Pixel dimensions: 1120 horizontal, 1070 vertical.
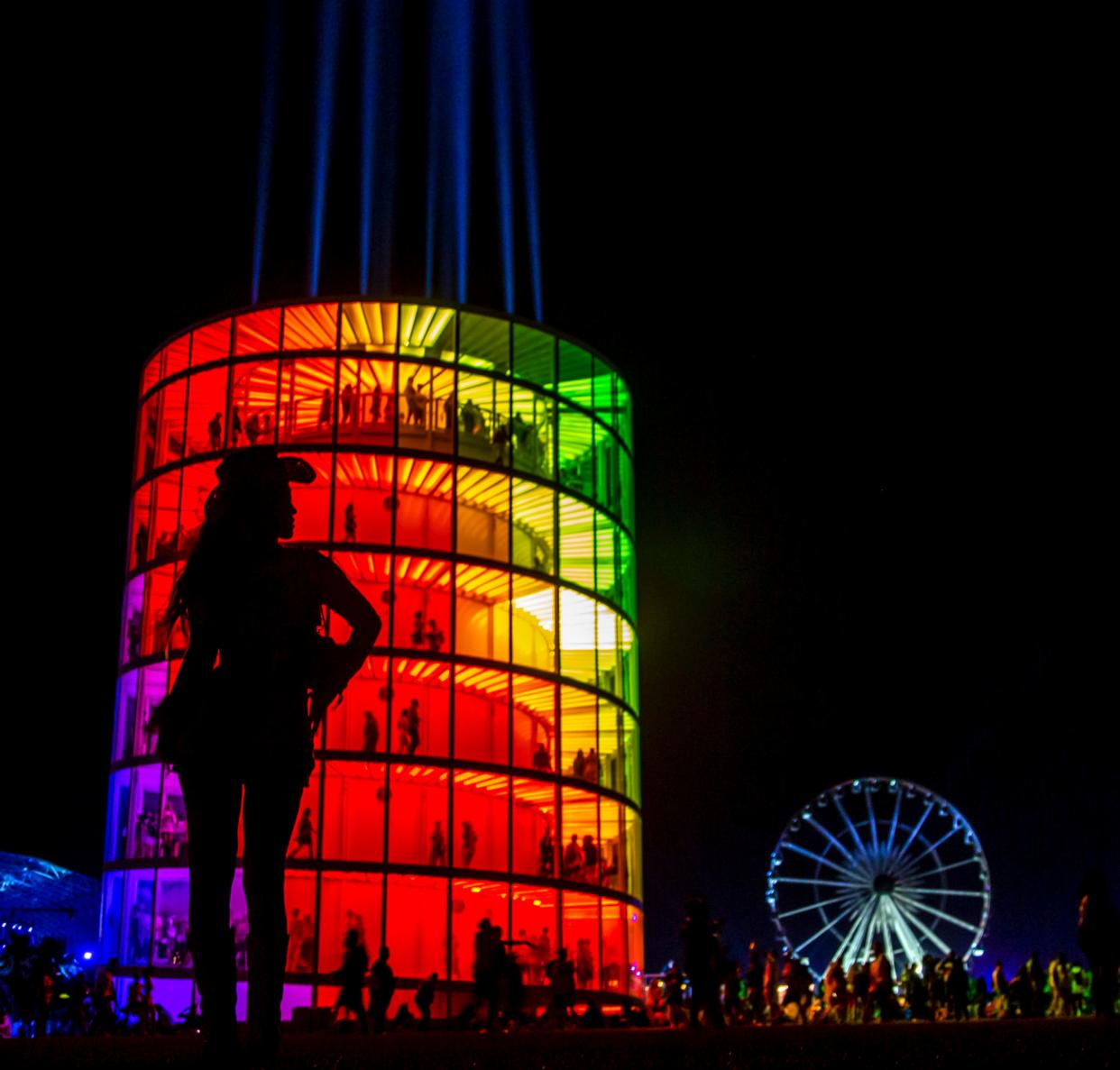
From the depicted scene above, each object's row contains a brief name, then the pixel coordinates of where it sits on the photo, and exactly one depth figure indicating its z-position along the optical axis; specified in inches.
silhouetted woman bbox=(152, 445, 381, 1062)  185.2
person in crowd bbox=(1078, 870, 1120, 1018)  650.8
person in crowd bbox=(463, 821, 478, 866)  1438.7
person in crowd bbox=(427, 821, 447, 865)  1413.6
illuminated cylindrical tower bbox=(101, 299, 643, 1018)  1411.2
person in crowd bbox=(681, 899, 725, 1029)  721.6
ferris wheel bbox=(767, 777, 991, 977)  1800.0
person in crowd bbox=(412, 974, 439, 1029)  1094.4
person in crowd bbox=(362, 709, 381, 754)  1413.6
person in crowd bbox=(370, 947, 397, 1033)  930.7
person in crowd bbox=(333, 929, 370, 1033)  876.6
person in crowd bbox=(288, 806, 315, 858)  1348.4
